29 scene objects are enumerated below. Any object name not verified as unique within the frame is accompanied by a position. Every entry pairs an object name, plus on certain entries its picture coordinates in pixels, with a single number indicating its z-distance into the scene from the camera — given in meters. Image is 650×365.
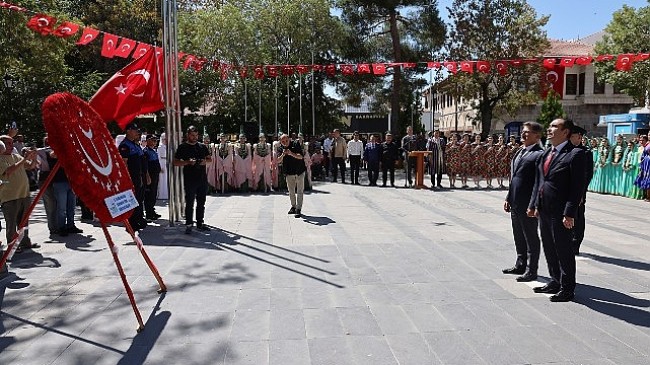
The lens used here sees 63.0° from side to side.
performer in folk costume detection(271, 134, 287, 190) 15.66
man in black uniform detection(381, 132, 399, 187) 17.25
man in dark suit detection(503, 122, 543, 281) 5.80
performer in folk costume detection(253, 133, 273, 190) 15.46
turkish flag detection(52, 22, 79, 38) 10.84
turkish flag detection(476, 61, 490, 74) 16.16
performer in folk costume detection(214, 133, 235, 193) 15.20
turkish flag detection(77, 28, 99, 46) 11.31
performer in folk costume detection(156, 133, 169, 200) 13.73
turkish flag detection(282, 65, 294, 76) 18.14
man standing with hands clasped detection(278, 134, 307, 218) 10.67
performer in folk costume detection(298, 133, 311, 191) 15.72
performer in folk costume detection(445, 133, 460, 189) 16.78
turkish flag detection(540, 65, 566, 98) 29.23
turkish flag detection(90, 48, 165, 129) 8.05
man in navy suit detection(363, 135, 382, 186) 17.73
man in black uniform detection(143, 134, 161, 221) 10.38
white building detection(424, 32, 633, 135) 47.28
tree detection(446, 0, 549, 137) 30.03
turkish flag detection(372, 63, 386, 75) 17.35
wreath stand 4.45
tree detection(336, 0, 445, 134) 28.61
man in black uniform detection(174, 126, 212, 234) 8.82
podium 16.45
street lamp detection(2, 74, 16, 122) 21.67
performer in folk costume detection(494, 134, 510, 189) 16.58
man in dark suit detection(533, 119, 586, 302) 4.96
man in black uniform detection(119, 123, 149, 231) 9.02
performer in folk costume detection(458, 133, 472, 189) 16.65
